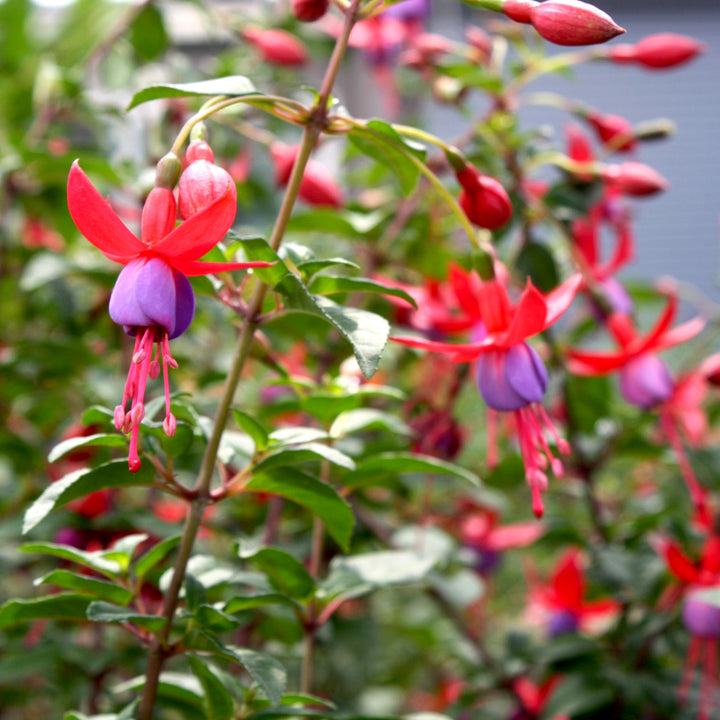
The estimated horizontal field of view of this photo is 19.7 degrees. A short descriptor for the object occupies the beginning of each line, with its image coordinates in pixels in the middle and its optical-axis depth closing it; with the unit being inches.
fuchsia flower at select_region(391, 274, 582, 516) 17.9
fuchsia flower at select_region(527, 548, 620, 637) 25.7
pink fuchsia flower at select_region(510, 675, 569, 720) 22.8
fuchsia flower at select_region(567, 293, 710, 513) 21.6
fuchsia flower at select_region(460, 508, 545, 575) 28.7
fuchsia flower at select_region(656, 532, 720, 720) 21.0
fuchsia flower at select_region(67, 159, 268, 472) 16.3
